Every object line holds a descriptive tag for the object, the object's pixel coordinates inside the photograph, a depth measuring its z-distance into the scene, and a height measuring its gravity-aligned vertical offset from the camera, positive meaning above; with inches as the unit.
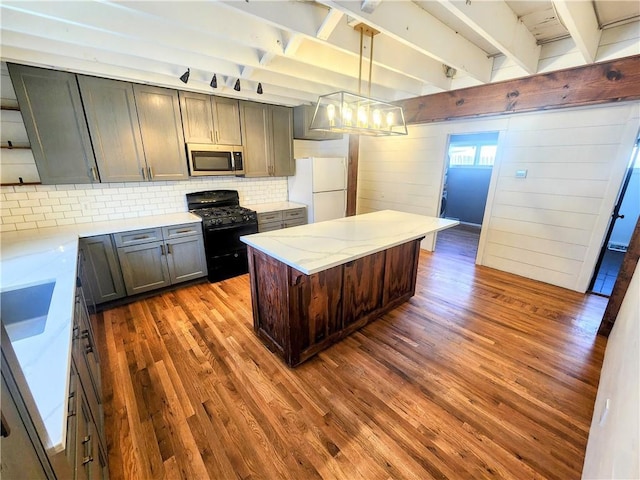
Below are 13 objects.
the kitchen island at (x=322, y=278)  75.7 -37.0
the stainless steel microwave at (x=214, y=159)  130.6 +1.2
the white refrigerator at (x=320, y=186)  163.3 -14.9
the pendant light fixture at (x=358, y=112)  80.6 +16.1
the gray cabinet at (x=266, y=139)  145.9 +13.2
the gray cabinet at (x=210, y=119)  125.7 +20.7
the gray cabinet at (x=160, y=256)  112.2 -42.1
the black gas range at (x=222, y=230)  132.2 -33.9
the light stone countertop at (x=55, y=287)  31.6 -27.9
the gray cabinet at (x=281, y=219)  151.1 -33.1
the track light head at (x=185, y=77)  102.9 +31.9
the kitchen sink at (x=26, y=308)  58.4 -33.9
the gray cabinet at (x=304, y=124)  156.3 +22.5
